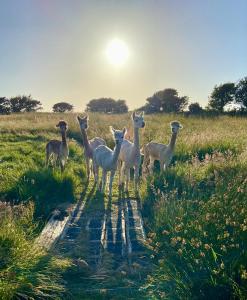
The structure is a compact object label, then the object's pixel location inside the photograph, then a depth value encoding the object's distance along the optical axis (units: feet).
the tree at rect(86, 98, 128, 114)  183.39
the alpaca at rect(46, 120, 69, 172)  28.76
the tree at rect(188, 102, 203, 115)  121.19
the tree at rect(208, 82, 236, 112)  123.03
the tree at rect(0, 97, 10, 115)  160.77
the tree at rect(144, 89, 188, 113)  155.02
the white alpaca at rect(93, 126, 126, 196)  23.16
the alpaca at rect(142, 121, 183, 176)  26.26
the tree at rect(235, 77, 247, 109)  120.58
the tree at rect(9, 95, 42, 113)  168.13
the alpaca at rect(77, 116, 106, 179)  28.22
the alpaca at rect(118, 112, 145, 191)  25.02
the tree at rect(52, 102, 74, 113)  178.56
